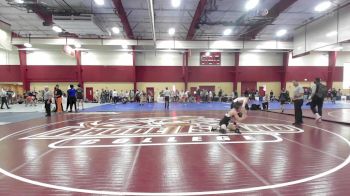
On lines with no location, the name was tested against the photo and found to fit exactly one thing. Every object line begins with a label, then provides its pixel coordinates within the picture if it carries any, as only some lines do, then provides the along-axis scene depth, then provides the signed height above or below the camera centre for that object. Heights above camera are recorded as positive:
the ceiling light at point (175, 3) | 17.14 +5.69
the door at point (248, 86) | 34.40 +0.47
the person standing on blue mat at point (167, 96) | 20.72 -0.46
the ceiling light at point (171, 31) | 25.34 +5.74
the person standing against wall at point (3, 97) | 20.72 -0.48
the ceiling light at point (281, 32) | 25.90 +5.65
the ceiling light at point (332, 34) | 17.80 +3.80
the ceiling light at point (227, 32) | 26.31 +5.86
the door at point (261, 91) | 34.22 -0.18
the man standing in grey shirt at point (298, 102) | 10.25 -0.49
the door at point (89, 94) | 33.47 -0.45
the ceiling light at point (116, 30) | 24.09 +5.60
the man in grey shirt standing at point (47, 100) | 13.77 -0.49
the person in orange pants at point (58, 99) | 15.62 -0.51
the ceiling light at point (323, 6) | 18.15 +5.80
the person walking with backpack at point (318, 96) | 10.61 -0.27
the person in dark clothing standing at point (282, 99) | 15.51 -0.55
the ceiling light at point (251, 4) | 17.34 +5.74
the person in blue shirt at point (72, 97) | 16.31 -0.40
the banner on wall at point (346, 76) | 33.69 +1.67
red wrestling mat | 3.64 -1.33
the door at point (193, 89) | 34.34 +0.12
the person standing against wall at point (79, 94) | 18.62 -0.25
